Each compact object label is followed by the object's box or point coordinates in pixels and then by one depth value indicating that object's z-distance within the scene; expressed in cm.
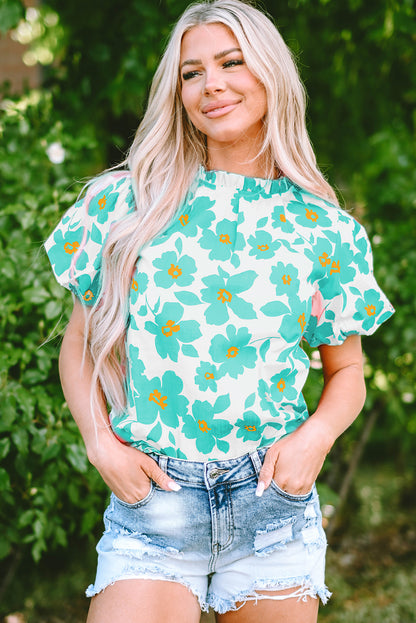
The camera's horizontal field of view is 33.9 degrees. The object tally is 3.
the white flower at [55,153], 268
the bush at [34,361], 224
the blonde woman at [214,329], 151
